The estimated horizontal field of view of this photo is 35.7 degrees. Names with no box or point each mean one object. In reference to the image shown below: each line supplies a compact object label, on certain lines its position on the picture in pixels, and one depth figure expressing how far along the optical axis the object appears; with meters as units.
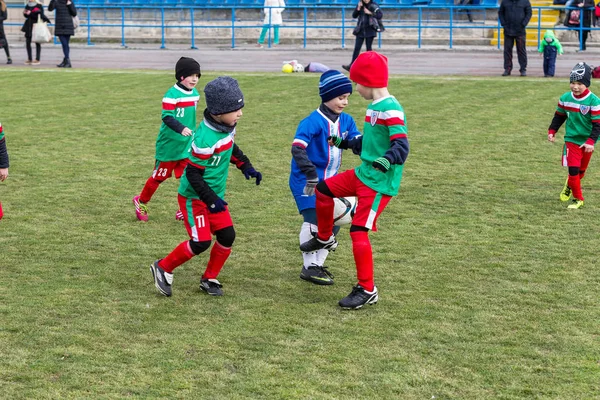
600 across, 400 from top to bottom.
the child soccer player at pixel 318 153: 6.75
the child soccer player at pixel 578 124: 9.30
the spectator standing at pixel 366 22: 22.83
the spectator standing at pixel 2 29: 23.84
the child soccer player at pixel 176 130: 8.62
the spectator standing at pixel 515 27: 21.12
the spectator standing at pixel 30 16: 24.09
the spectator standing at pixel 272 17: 29.16
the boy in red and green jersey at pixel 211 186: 6.48
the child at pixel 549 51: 20.19
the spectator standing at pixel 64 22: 23.34
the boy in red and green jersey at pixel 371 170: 6.39
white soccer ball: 6.89
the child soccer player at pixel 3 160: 7.06
